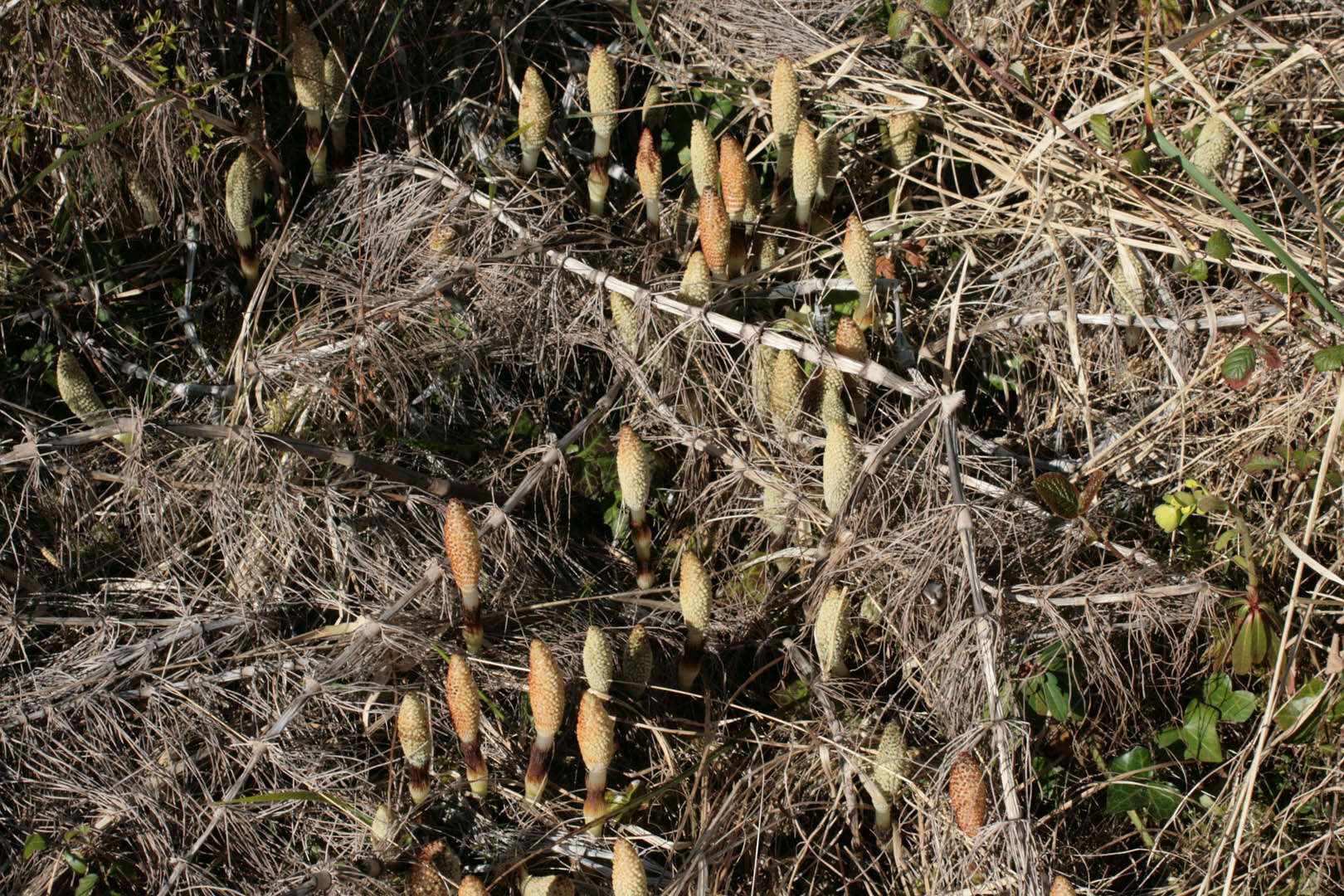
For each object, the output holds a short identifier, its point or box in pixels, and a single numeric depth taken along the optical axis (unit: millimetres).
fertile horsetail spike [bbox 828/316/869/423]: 2131
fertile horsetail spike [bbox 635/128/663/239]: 2354
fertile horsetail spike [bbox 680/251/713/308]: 2195
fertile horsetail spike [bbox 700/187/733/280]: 2141
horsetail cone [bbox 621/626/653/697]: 1977
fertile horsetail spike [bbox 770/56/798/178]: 2316
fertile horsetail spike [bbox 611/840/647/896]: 1576
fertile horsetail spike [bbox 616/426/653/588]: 1962
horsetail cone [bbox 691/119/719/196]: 2262
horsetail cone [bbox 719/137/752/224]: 2215
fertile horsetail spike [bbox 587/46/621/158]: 2371
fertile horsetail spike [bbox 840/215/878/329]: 2109
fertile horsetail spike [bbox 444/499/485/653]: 1806
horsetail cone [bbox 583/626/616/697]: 1788
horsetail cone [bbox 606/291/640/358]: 2299
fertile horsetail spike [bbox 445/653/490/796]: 1726
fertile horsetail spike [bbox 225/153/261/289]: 2414
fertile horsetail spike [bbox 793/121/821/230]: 2227
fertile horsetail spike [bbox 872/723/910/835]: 1832
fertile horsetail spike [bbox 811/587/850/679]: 1893
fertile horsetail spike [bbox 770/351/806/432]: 2119
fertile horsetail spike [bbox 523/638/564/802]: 1713
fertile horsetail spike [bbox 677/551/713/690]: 1875
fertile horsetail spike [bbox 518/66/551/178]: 2439
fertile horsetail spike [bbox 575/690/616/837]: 1739
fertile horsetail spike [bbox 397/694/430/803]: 1723
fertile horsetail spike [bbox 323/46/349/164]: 2459
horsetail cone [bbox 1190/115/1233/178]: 2340
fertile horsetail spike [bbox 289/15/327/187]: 2387
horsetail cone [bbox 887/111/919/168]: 2578
